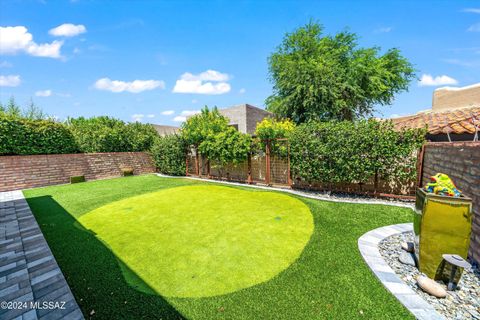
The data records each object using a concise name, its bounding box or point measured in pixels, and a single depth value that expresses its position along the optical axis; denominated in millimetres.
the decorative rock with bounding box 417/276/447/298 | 2477
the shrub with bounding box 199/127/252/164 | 9711
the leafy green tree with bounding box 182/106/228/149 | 11281
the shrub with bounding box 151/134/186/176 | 13117
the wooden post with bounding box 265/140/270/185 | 9206
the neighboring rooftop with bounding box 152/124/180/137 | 26288
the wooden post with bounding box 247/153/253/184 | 10061
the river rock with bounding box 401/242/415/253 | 3537
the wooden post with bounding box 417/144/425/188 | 6089
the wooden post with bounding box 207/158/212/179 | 11927
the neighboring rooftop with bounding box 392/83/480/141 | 5824
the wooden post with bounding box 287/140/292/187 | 8456
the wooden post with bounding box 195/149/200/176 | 12519
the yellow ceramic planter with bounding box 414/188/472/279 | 2744
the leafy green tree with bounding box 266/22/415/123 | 12383
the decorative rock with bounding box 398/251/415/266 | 3213
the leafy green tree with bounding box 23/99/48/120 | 21147
